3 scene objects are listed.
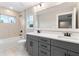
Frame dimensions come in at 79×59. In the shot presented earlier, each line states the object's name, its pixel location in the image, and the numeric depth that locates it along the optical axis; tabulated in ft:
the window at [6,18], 6.65
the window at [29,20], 6.76
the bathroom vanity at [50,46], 2.47
